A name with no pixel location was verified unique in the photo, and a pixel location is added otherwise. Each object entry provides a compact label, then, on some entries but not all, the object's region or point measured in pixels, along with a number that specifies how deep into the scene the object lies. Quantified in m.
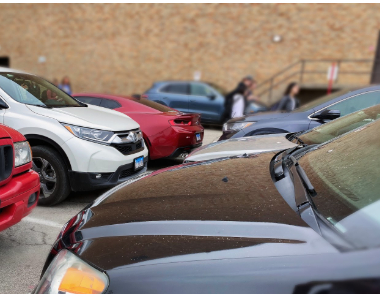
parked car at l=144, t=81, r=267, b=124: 5.76
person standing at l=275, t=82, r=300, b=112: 7.93
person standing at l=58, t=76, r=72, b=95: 16.22
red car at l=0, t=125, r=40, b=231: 2.74
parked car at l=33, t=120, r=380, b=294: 1.21
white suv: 4.08
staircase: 15.35
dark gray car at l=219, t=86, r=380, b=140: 5.59
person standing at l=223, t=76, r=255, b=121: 7.82
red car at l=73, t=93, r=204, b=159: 5.72
